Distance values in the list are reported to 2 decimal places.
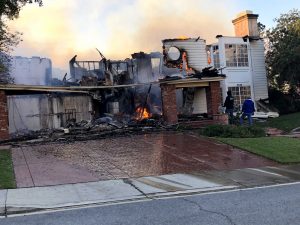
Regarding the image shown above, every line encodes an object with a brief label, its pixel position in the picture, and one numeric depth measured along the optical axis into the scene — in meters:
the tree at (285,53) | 22.54
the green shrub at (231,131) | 12.60
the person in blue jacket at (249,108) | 15.82
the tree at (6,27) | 11.89
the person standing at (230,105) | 16.40
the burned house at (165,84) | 15.32
